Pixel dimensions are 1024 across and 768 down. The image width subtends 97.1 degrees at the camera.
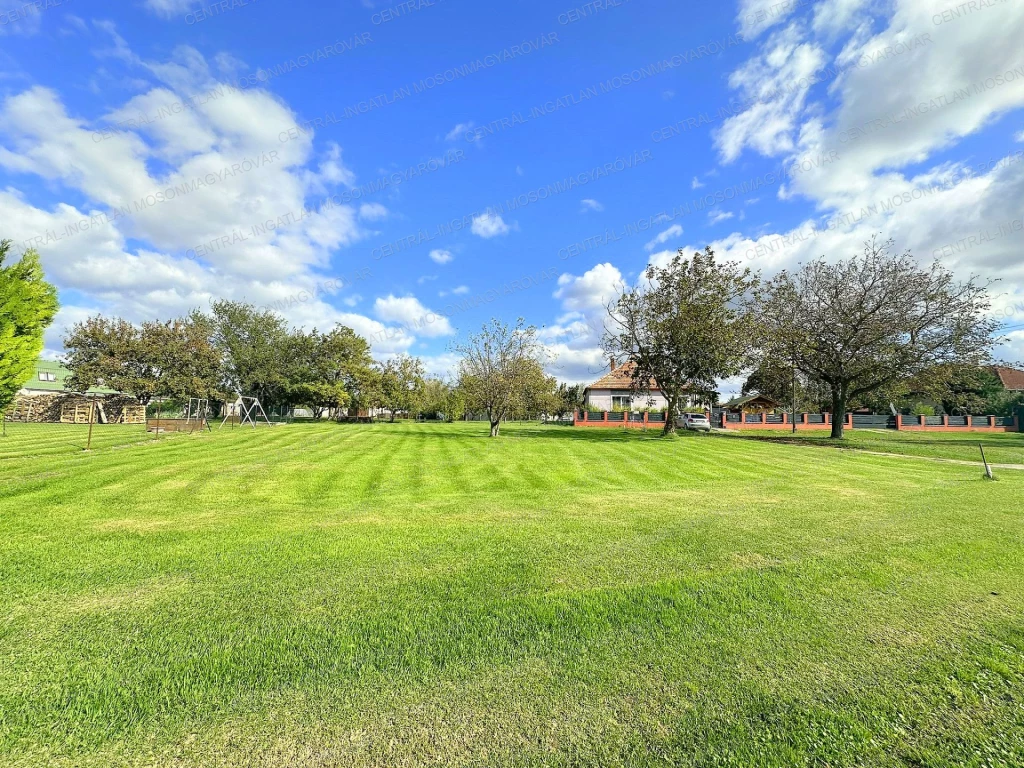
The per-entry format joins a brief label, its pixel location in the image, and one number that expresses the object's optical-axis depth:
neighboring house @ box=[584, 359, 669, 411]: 49.64
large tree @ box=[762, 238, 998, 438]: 22.52
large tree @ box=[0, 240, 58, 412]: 8.54
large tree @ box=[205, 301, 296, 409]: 44.84
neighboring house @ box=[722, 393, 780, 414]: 48.03
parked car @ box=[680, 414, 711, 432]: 33.66
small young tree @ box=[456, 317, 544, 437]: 25.05
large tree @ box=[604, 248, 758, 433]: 23.80
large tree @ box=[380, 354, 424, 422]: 47.00
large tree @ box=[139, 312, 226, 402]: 36.03
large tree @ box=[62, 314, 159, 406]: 33.59
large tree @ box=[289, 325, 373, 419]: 44.34
